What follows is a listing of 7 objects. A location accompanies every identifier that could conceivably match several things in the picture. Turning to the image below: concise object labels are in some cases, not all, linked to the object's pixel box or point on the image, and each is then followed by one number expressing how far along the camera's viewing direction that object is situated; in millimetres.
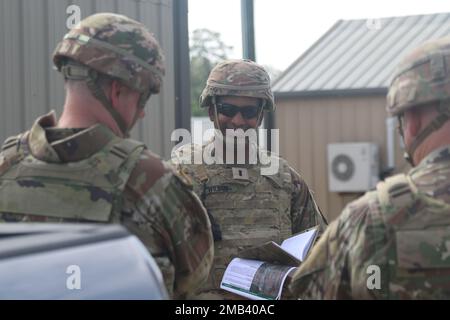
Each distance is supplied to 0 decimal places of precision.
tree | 36625
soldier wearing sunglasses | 3816
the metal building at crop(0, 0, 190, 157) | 4078
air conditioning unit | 12180
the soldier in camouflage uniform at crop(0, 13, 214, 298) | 2240
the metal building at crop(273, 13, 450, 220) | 12422
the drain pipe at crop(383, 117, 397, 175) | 12094
